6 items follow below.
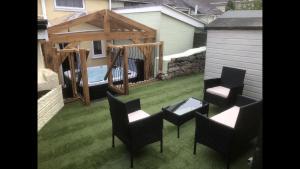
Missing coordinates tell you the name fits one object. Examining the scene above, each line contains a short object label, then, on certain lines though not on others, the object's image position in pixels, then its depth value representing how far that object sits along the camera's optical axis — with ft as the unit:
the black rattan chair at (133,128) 12.67
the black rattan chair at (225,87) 19.65
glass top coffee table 16.50
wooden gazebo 21.77
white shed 21.59
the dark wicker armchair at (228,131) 12.22
